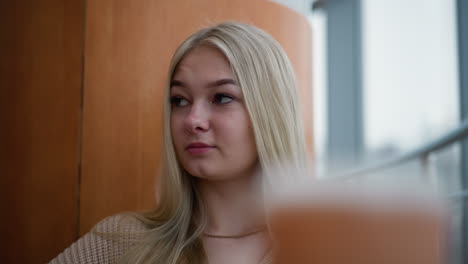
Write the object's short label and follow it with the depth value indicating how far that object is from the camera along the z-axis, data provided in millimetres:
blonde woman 1443
